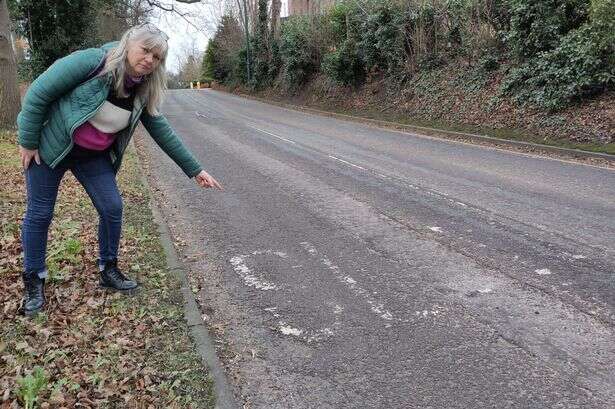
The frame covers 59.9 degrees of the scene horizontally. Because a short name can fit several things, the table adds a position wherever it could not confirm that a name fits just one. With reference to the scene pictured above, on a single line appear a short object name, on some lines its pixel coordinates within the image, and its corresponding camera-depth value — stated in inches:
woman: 134.2
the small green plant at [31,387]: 110.8
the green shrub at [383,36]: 871.1
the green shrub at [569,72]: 523.5
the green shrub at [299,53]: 1229.7
